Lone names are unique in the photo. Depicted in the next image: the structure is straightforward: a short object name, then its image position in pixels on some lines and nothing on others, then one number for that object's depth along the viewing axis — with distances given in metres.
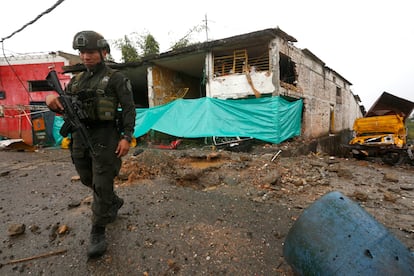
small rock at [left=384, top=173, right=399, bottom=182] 4.08
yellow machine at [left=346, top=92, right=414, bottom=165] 6.29
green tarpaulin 6.09
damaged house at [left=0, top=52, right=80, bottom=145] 11.74
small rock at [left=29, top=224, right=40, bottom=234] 2.07
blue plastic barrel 0.96
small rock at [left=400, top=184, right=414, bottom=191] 3.52
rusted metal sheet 7.36
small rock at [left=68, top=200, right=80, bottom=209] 2.54
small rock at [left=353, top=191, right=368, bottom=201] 2.91
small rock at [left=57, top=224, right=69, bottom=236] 1.97
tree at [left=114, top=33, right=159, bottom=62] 15.58
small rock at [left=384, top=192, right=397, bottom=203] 2.92
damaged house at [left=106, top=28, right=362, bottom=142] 7.07
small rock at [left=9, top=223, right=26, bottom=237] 1.98
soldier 1.63
